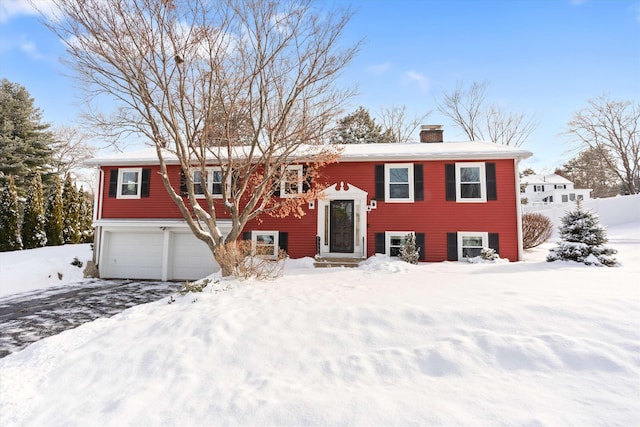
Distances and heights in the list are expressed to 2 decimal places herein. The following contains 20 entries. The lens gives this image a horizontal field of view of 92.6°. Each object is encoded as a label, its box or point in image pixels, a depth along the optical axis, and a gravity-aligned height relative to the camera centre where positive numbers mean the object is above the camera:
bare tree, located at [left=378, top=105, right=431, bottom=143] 24.88 +9.04
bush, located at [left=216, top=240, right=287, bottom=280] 7.93 -0.85
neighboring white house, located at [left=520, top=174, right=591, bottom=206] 38.04 +5.83
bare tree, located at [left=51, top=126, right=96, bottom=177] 26.38 +7.00
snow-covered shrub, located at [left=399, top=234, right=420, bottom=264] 10.38 -0.69
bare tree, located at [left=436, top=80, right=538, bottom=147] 24.08 +9.20
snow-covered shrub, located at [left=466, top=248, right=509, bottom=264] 10.25 -0.87
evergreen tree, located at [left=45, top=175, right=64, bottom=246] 17.25 +0.51
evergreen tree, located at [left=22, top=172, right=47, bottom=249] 16.53 +0.27
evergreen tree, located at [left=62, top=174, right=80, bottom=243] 18.11 +0.92
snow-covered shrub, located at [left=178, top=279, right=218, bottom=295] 6.99 -1.36
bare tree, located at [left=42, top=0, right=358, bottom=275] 8.06 +4.29
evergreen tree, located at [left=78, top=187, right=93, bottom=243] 19.06 +0.41
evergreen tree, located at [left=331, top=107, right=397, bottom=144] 23.70 +7.86
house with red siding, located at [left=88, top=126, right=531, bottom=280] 10.94 +0.70
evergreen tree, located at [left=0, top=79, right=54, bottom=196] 21.30 +6.68
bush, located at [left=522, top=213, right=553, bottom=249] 14.79 +0.16
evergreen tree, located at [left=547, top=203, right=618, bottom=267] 8.78 -0.26
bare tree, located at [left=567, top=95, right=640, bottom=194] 26.25 +8.66
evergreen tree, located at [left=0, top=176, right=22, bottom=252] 15.79 +0.24
